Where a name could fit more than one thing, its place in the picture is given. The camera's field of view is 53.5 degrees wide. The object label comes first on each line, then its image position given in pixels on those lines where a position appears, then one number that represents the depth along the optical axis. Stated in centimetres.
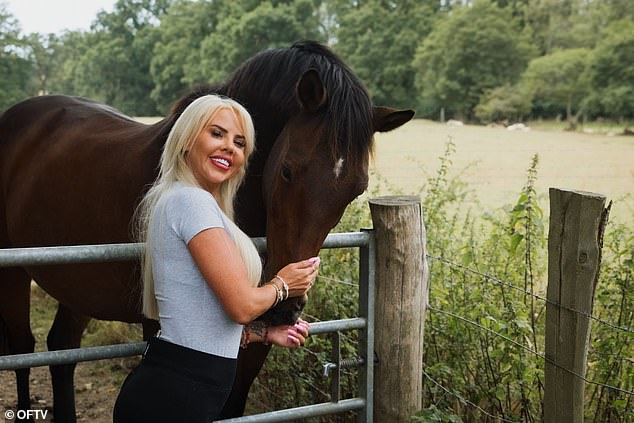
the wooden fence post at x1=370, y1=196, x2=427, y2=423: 260
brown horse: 203
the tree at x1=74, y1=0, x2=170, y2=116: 4141
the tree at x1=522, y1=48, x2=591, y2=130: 3734
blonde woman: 158
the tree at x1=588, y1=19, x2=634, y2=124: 3143
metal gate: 193
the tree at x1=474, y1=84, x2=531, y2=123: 4234
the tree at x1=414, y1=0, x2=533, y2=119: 4703
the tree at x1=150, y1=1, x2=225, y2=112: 3934
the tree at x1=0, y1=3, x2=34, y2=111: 1795
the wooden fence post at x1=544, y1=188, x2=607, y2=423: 229
